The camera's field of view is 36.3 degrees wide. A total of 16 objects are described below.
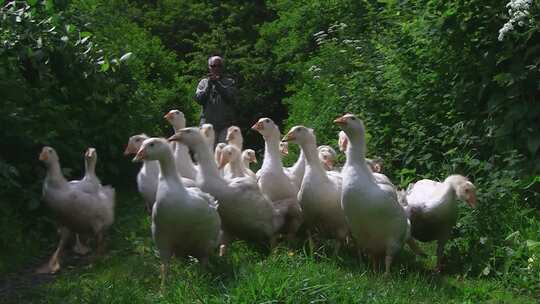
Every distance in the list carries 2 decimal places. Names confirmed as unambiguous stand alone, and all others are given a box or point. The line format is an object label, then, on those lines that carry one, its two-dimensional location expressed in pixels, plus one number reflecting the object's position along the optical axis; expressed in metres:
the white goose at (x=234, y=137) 9.02
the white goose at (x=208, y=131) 9.05
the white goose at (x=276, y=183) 7.49
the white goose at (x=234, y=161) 7.74
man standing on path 11.49
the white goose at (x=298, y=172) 8.23
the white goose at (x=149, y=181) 8.05
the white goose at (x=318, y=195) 7.12
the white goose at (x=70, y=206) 7.73
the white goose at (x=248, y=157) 9.02
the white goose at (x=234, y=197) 7.02
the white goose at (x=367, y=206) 6.41
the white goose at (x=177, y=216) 6.28
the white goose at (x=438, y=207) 6.94
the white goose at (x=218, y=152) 8.15
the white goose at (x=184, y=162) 8.34
